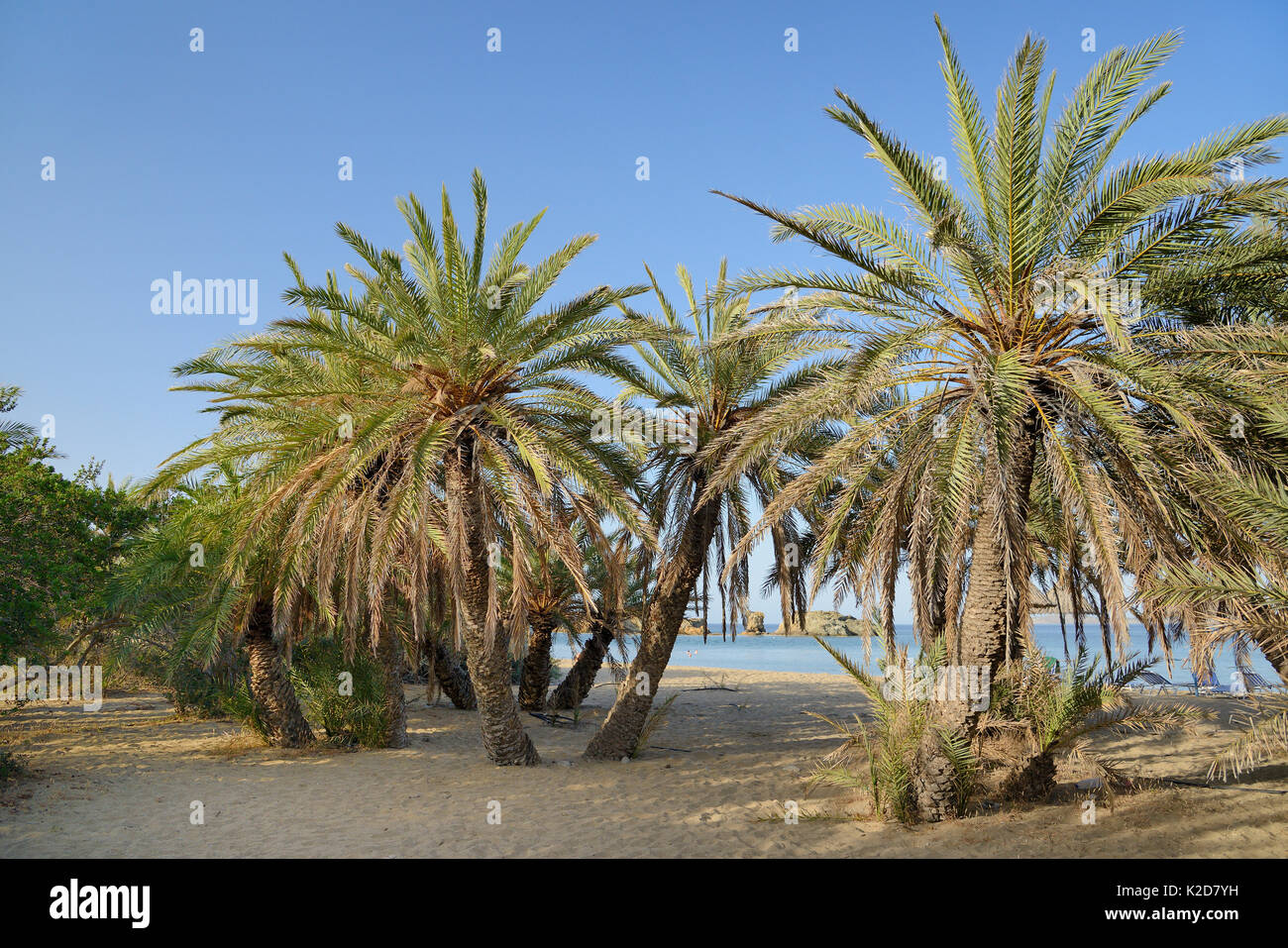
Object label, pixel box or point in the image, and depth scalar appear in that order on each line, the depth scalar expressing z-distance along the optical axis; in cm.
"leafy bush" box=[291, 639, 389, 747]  1434
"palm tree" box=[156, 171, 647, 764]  1070
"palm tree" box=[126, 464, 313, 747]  1278
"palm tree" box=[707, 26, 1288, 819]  788
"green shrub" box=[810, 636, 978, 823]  888
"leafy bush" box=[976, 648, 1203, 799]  861
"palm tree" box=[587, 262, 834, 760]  1272
